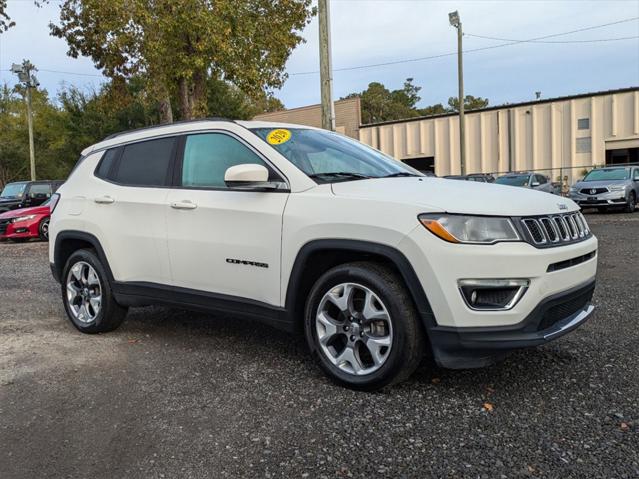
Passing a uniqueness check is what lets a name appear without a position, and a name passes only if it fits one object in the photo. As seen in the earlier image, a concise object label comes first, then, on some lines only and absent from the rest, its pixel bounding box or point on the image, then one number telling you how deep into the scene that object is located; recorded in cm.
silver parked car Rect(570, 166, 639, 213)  1662
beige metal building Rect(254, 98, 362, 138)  3856
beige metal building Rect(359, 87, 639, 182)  2934
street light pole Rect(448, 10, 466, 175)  2475
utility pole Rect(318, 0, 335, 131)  1274
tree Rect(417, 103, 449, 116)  8106
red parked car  1487
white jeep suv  312
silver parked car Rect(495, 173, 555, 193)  2064
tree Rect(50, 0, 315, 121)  1538
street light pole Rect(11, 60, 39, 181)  2997
